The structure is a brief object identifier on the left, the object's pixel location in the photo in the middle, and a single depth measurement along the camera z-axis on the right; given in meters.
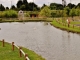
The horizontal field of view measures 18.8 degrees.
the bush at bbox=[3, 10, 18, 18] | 138.25
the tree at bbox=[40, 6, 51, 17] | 137.88
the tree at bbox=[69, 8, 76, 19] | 138.48
